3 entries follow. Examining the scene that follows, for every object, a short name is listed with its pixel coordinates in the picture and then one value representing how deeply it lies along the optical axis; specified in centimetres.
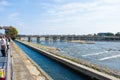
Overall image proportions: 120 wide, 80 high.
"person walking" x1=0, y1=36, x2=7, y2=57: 704
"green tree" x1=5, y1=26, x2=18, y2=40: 4808
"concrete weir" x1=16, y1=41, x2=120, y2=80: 579
